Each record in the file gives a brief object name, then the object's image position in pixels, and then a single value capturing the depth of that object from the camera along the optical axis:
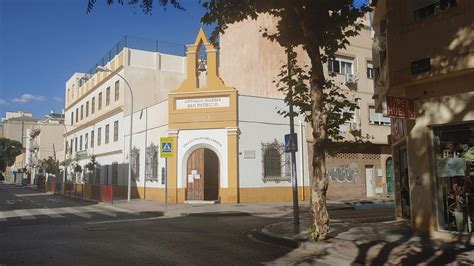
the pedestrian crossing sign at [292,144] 13.23
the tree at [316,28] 9.76
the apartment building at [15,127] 119.50
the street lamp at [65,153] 49.28
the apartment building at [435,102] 9.66
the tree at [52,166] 52.59
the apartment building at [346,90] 27.39
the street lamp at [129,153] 25.73
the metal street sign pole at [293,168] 11.49
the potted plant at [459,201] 9.81
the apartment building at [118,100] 33.41
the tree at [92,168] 37.97
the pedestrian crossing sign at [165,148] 19.12
